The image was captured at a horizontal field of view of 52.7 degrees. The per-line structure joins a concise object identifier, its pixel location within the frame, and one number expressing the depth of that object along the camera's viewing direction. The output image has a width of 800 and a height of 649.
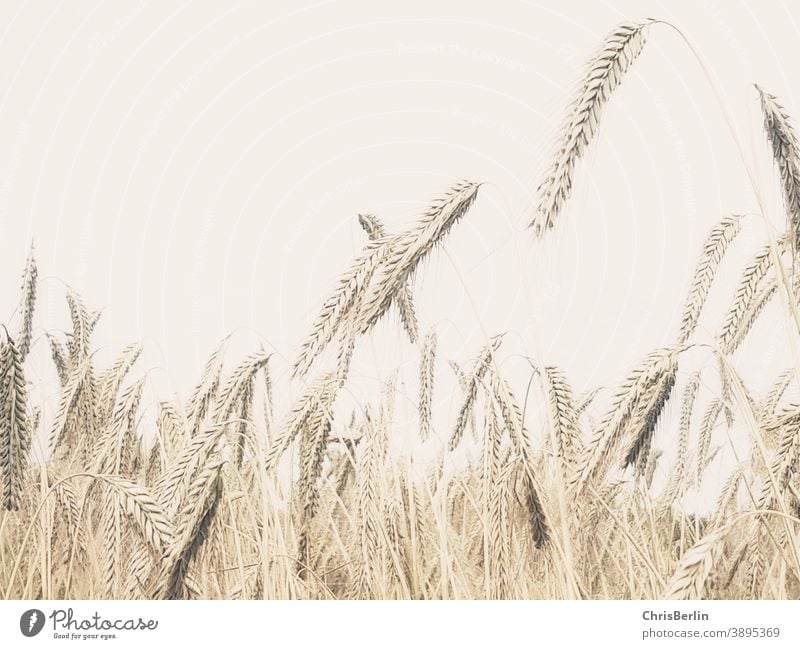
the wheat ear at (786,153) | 2.08
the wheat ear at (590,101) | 1.97
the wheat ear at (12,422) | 2.32
